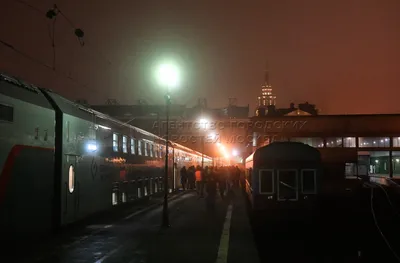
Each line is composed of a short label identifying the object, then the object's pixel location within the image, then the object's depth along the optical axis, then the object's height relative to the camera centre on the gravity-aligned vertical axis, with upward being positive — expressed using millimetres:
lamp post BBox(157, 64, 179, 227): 17914 +3195
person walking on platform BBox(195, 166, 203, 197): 31969 -719
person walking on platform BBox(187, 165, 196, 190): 38553 -398
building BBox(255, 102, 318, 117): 80631 +10315
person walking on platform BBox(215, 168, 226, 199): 30183 -688
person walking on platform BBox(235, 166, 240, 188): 39500 -420
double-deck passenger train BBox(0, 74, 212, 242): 10469 +262
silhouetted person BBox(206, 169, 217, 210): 23150 -1165
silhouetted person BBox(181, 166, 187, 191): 38353 -470
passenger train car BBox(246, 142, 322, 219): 18578 -283
